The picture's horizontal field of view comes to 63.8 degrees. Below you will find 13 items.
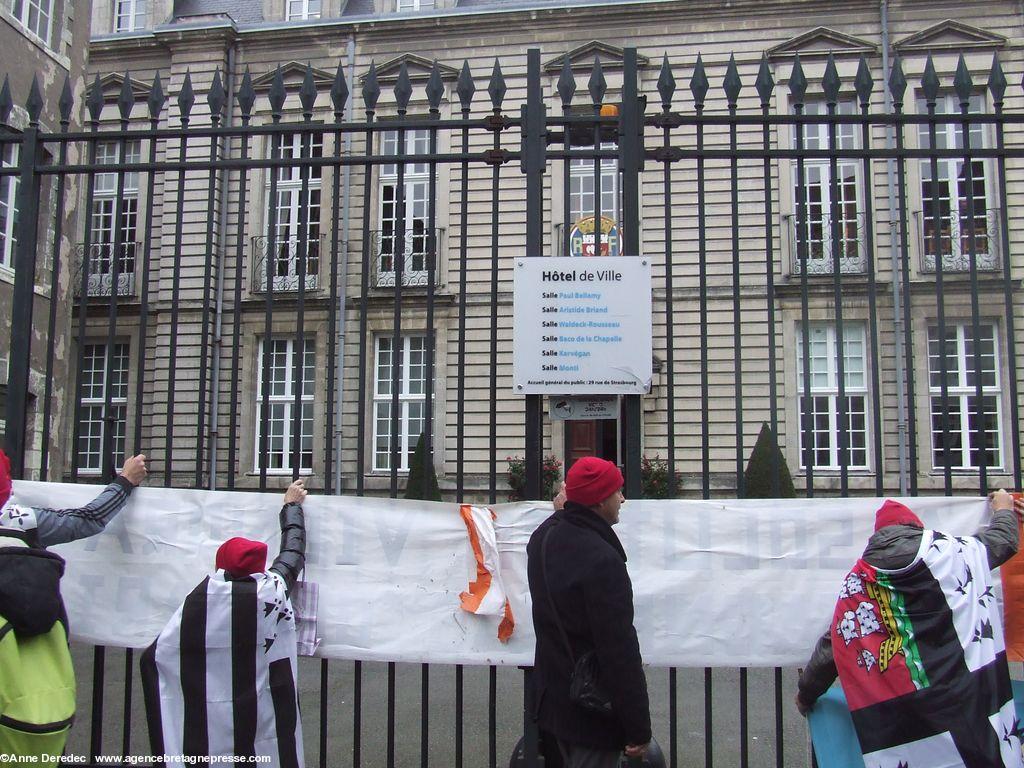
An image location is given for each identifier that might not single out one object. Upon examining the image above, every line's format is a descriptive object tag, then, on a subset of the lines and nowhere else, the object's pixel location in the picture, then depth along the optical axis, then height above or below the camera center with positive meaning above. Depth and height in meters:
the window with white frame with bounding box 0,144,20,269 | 10.59 +2.75
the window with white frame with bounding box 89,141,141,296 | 18.36 +4.83
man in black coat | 2.83 -0.67
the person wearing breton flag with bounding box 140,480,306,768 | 3.03 -0.89
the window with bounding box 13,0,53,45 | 11.66 +6.00
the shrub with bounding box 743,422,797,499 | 13.23 -0.67
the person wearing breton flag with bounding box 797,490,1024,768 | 2.93 -0.81
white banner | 3.60 -0.62
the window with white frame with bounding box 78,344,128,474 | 17.19 +0.60
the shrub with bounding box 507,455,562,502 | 14.97 -0.84
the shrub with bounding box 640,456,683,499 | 14.73 -0.82
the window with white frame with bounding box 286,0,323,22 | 19.17 +9.85
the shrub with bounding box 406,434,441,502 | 12.30 -0.65
